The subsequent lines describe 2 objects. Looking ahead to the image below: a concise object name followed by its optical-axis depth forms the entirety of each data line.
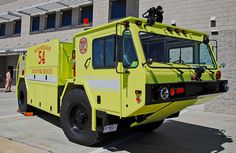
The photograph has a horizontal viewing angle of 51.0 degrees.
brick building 9.97
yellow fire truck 3.93
